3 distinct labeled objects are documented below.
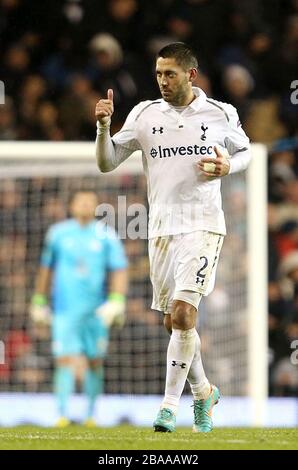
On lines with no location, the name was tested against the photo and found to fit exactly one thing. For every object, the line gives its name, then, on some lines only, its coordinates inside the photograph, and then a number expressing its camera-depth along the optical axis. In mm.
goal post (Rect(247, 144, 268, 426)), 11523
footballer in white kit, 7801
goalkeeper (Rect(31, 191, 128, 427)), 12188
